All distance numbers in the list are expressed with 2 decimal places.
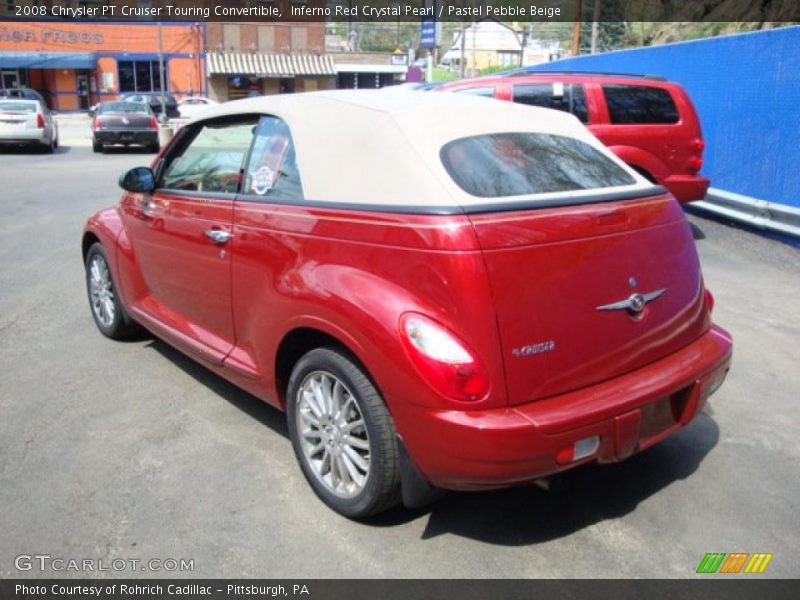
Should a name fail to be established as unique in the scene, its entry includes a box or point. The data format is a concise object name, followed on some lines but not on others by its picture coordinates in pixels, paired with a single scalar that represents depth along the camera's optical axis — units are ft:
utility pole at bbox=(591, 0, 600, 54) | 85.46
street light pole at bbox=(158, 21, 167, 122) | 150.20
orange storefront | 152.46
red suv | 28.09
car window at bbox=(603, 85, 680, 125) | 28.35
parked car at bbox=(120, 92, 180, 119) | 125.80
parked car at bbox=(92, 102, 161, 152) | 70.28
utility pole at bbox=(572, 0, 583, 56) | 76.41
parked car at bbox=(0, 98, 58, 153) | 65.05
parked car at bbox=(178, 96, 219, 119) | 132.67
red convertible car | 8.66
